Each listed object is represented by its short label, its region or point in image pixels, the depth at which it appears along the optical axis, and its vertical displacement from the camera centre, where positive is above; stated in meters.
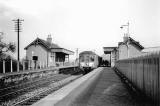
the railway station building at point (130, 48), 48.45 +2.81
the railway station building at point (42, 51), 43.16 +1.91
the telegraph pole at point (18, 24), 33.91 +5.78
